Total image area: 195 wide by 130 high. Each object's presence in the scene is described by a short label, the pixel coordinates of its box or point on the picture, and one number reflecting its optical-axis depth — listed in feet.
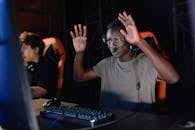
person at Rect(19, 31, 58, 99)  7.61
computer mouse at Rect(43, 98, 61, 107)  4.63
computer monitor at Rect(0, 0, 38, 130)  2.22
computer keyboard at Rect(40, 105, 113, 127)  3.54
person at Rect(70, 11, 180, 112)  5.17
